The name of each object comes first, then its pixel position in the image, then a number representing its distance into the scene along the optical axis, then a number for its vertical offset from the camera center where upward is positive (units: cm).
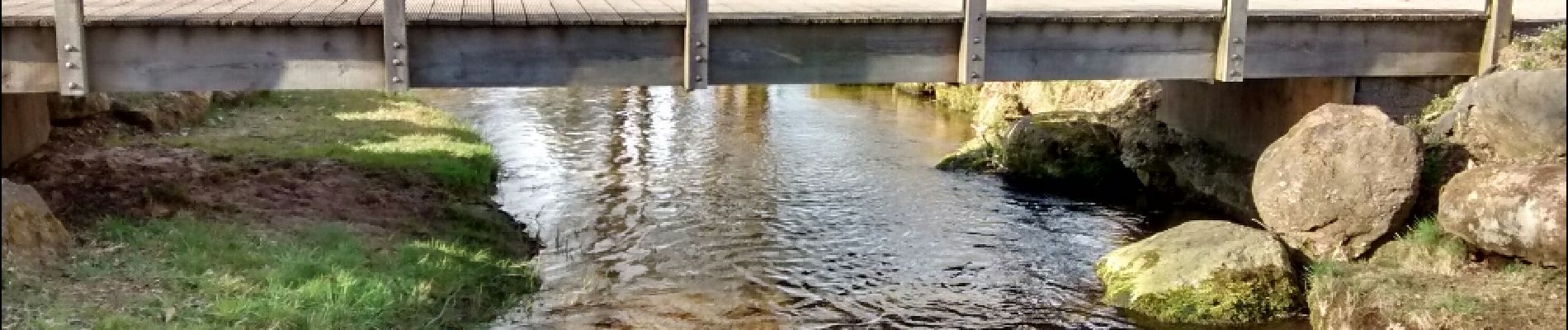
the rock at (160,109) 1536 -81
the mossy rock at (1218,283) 1024 -188
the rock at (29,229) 849 -128
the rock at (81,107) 1384 -71
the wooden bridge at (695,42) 949 +5
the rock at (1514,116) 918 -48
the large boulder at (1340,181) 1042 -107
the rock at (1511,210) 852 -109
